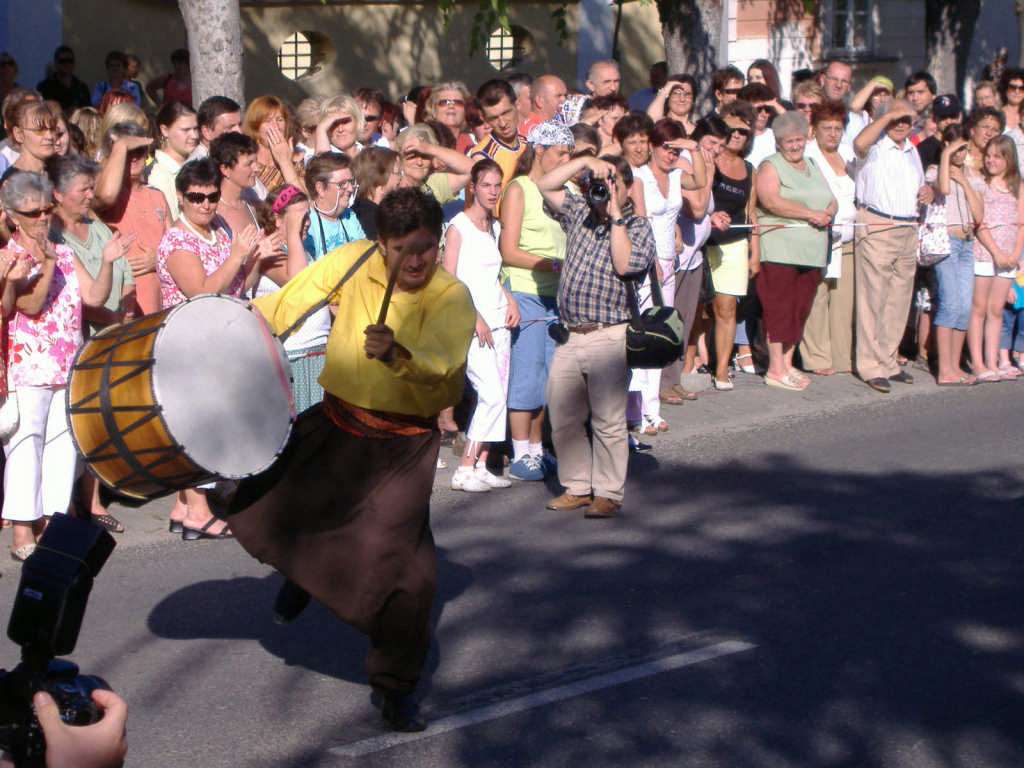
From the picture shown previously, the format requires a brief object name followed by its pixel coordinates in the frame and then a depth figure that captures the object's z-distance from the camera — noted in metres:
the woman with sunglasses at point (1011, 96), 14.23
